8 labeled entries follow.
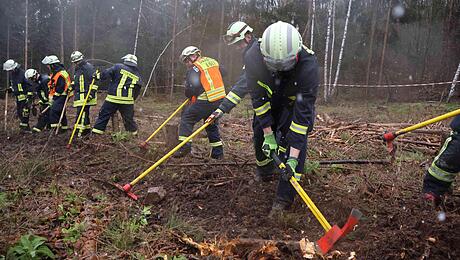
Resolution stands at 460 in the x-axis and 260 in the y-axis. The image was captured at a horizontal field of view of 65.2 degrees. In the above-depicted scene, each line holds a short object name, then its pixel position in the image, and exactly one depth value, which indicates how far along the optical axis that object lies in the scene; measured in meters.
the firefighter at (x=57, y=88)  8.29
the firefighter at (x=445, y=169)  3.48
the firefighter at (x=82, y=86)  7.62
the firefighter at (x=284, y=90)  3.16
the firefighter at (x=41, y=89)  9.12
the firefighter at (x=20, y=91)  9.57
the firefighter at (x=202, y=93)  5.75
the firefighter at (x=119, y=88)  6.96
